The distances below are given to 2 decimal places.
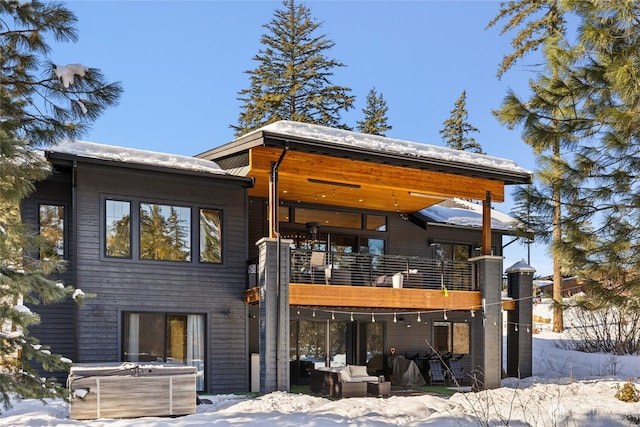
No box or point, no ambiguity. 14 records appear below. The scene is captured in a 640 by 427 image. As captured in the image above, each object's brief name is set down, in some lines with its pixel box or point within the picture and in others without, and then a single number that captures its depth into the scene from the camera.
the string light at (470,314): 15.69
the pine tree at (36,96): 8.16
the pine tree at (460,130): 37.47
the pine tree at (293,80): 31.59
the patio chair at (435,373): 17.33
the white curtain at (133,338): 13.62
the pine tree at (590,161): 10.02
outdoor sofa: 13.77
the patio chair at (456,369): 17.98
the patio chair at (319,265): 14.98
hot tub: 10.27
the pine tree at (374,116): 35.81
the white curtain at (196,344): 14.25
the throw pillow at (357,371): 14.59
